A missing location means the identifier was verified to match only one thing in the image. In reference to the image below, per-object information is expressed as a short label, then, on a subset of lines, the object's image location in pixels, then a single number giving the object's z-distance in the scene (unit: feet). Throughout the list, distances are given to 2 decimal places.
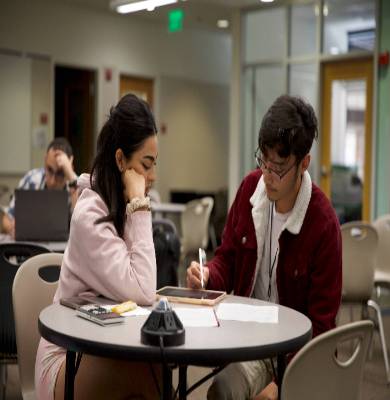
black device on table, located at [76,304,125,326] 5.58
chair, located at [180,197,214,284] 19.84
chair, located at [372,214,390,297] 14.26
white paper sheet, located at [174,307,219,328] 5.73
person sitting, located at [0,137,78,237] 14.20
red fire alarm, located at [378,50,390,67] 21.50
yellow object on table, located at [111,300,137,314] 5.96
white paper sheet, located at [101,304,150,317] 5.98
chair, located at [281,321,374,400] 4.59
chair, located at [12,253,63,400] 7.34
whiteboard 25.36
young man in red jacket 6.77
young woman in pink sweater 5.99
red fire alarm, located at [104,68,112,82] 28.99
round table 4.89
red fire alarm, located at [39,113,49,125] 26.64
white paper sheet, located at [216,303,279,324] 6.01
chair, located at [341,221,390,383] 12.27
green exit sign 26.71
